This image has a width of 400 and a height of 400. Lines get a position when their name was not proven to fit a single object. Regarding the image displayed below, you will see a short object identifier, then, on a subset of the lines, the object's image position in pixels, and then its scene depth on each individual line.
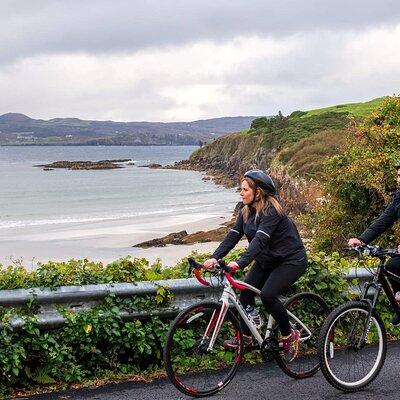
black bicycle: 6.49
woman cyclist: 6.68
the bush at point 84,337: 6.63
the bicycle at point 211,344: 6.34
